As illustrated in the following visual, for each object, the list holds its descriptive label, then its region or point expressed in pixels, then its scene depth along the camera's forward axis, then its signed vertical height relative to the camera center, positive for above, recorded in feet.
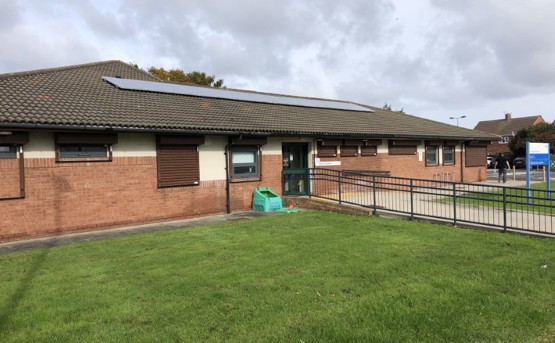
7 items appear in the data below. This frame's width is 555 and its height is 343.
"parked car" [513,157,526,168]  137.13 -0.60
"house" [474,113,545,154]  218.20 +19.96
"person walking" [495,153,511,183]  79.48 -0.64
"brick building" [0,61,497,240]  32.68 +2.21
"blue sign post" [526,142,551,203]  47.47 +0.59
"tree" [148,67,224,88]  131.23 +31.27
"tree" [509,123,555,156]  159.94 +9.60
